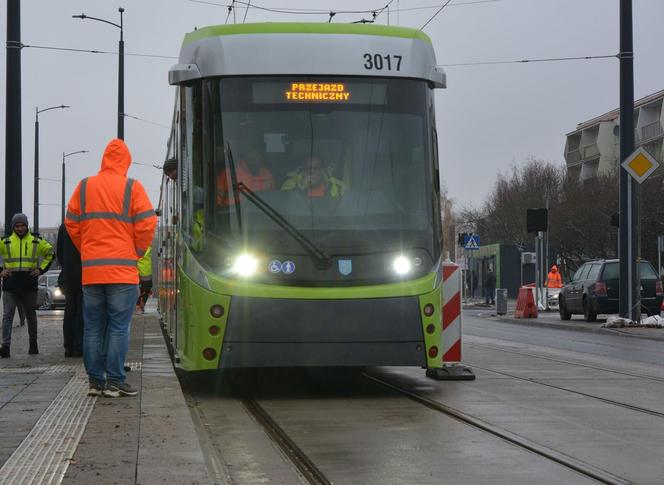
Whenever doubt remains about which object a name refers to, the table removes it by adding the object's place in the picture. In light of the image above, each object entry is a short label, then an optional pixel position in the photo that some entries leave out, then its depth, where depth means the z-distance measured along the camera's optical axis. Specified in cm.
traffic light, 3441
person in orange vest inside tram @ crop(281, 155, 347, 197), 1112
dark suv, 3078
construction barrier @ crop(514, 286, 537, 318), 3516
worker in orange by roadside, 4903
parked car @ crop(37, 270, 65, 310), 4234
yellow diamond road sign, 2600
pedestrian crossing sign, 4447
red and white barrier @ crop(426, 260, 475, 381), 1336
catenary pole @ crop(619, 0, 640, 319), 2683
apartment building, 9150
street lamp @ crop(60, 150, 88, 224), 6621
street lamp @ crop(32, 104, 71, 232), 5416
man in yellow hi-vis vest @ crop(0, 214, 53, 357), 1566
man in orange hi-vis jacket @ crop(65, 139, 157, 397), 962
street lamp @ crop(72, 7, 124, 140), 3747
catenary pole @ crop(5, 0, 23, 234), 1772
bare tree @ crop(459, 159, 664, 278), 6688
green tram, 1079
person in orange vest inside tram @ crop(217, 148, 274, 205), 1104
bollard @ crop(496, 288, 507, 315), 3825
